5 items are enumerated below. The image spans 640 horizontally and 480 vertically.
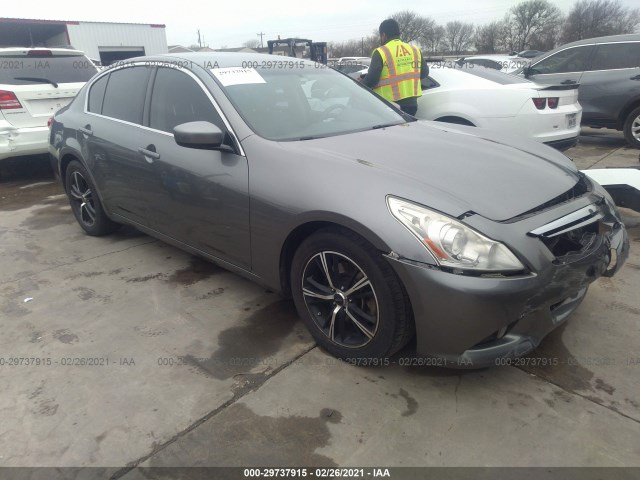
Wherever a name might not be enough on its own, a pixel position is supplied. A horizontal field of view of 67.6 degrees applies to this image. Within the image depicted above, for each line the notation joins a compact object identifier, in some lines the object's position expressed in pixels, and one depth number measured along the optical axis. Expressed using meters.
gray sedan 2.05
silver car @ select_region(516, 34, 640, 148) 7.42
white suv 5.80
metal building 24.28
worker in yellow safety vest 5.23
